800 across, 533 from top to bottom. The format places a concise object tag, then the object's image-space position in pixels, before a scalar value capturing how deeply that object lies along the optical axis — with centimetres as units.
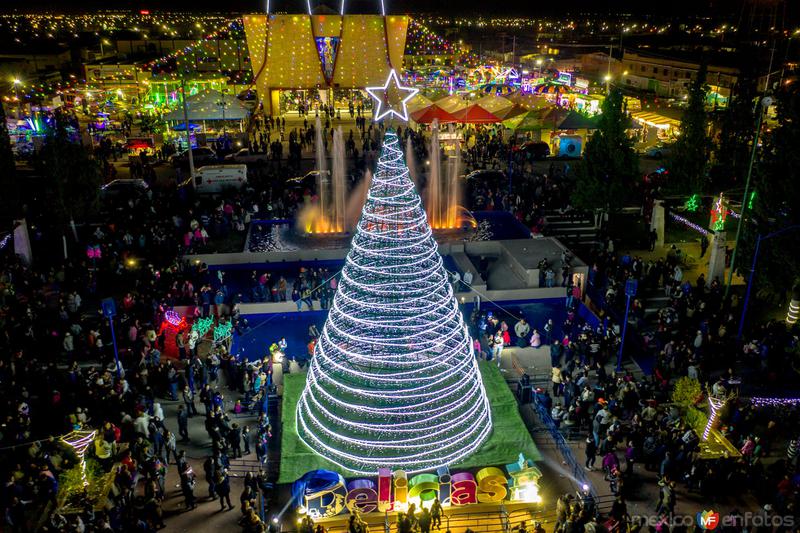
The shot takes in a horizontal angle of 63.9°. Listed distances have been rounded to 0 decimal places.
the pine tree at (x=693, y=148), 2961
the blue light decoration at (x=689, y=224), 2581
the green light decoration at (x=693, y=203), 3005
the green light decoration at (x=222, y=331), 1834
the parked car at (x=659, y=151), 4191
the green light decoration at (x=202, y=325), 1862
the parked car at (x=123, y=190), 2988
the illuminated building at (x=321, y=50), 4628
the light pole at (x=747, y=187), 1872
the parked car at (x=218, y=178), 3099
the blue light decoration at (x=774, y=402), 1576
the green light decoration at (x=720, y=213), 2312
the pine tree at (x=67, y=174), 2377
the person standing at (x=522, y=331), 1909
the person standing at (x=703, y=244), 2483
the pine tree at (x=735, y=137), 3209
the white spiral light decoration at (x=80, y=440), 1310
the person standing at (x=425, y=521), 1143
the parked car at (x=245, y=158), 3762
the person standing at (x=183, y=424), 1448
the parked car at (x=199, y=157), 3666
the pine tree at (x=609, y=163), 2625
